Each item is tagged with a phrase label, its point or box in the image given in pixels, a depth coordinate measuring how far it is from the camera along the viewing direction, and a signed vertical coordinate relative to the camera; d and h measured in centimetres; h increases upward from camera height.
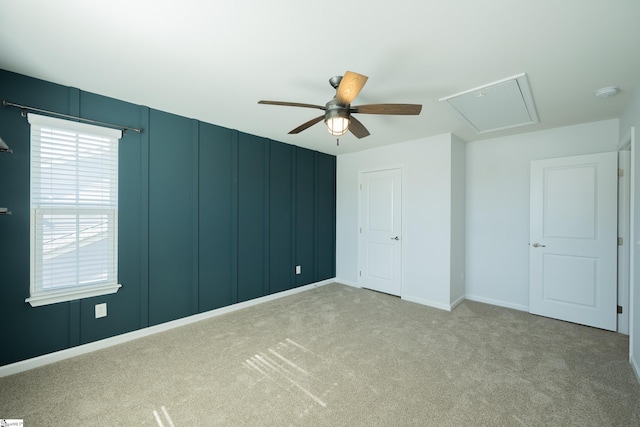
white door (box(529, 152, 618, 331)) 313 -29
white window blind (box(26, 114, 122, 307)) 233 +2
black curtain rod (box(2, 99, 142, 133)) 221 +87
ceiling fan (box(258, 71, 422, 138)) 197 +81
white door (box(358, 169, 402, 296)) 436 -28
